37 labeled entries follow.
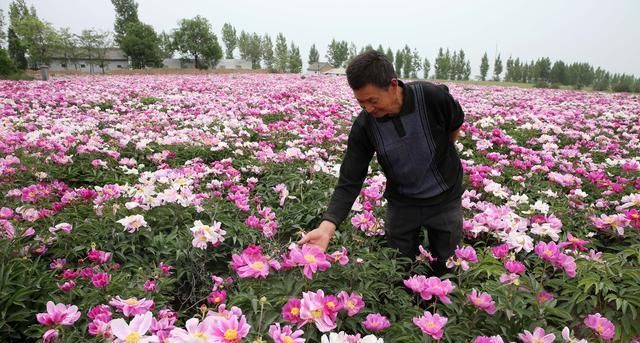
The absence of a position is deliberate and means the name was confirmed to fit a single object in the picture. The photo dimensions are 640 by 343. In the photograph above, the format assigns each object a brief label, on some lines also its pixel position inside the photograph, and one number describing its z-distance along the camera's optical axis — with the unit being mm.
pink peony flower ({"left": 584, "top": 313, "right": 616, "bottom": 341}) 1371
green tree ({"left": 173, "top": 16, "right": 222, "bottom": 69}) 48062
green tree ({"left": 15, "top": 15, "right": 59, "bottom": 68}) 33594
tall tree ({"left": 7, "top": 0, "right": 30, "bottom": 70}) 37031
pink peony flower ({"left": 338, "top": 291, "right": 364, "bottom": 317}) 1371
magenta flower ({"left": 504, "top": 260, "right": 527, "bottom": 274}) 1474
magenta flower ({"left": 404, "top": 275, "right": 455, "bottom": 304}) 1403
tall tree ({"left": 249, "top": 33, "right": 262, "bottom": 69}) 65312
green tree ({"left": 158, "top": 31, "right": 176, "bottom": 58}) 50419
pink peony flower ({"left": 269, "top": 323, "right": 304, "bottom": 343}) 1106
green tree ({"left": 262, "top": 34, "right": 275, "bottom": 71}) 66062
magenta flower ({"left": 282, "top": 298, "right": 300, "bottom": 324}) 1256
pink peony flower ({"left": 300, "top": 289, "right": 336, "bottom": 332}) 1206
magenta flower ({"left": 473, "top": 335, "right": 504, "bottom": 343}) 1212
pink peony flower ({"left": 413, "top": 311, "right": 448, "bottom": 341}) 1225
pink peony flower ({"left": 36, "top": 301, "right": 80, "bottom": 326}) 1348
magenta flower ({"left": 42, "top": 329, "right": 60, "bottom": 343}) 1275
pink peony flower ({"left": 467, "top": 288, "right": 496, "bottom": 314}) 1418
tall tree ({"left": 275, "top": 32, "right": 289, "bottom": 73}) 55881
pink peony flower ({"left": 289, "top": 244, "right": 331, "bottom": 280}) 1358
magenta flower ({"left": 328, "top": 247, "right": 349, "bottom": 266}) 1526
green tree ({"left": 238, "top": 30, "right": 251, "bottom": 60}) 66625
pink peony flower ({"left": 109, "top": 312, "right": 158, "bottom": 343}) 1144
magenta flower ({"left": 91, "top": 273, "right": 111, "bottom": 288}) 1706
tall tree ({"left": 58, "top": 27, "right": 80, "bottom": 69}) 38950
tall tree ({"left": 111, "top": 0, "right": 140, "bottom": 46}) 51531
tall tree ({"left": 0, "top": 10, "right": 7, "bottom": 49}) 37444
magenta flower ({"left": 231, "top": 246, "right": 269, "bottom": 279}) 1379
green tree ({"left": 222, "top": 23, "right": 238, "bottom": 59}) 71750
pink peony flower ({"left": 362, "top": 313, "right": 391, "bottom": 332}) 1376
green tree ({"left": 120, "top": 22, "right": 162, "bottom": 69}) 42375
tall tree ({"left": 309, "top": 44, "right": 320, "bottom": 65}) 77938
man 1854
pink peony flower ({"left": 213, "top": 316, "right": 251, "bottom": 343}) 1048
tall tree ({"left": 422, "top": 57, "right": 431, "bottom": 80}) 74569
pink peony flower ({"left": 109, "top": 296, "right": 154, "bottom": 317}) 1401
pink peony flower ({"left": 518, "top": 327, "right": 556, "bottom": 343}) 1284
